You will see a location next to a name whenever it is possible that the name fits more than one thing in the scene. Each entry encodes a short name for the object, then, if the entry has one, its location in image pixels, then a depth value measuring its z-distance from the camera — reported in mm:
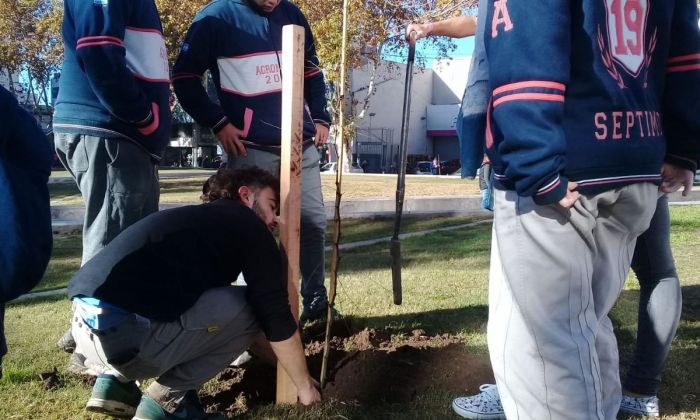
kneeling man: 2336
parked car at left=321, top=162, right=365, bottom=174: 38325
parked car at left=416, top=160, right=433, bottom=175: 44719
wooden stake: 2533
